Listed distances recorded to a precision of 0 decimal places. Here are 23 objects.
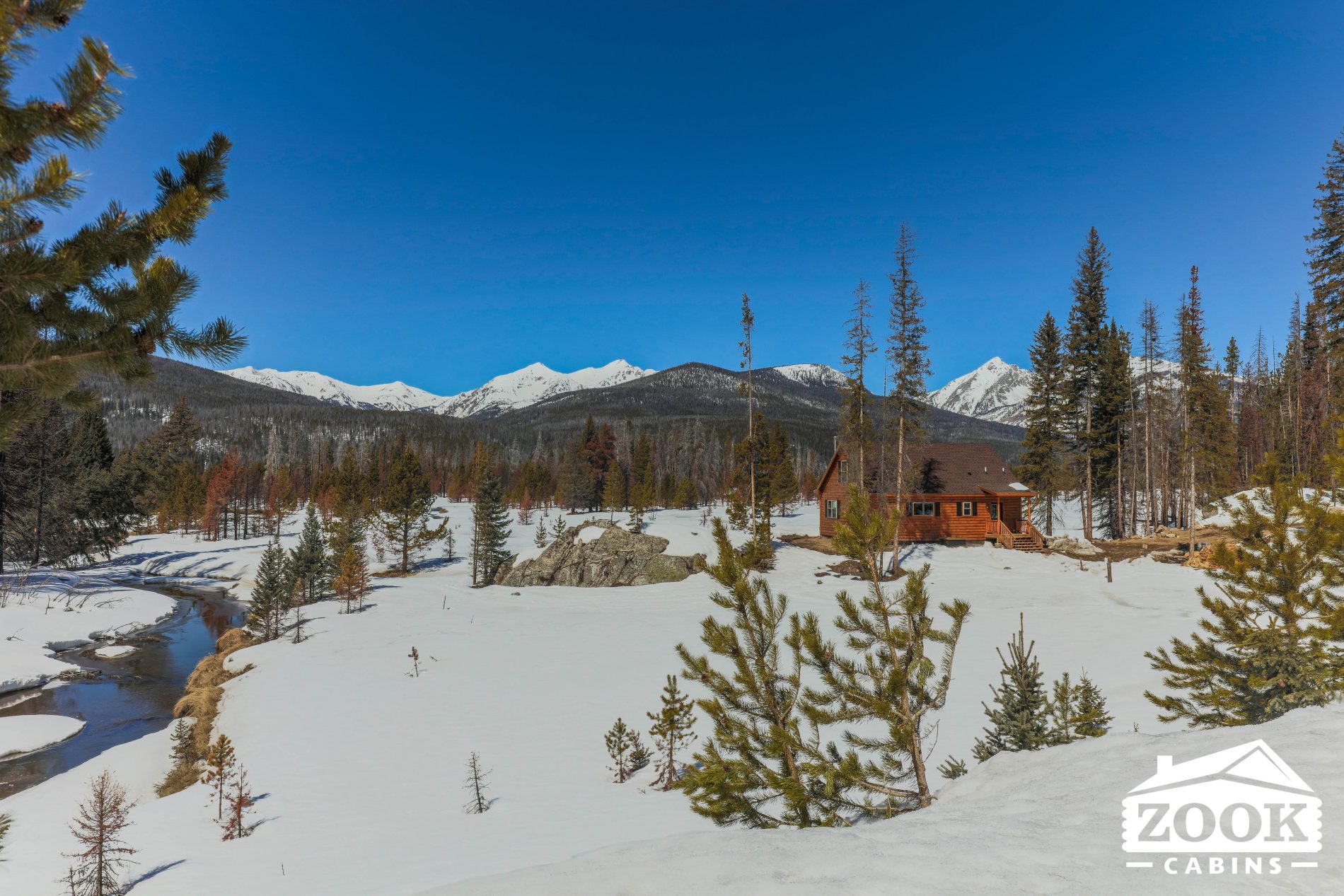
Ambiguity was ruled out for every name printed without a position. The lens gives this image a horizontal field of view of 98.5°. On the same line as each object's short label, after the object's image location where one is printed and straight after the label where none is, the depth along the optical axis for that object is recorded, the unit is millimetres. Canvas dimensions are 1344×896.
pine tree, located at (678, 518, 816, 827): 5363
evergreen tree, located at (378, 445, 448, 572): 46625
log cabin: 34781
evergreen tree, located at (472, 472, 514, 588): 40875
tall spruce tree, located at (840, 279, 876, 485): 29844
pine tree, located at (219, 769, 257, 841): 10914
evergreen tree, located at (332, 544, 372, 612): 32000
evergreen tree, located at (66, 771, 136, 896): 8906
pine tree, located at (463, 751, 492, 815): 11078
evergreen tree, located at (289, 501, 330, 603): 33250
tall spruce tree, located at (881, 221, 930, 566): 28797
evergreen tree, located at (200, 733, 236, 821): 11500
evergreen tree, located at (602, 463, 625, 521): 61375
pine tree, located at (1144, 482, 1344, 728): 7363
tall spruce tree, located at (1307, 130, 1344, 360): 27703
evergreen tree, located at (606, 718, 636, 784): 12469
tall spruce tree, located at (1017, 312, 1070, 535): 35656
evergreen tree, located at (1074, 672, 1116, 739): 8289
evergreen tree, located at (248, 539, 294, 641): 26859
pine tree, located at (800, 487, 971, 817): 5418
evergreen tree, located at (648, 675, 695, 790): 12250
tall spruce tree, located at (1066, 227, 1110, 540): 35312
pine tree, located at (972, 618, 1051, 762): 7672
